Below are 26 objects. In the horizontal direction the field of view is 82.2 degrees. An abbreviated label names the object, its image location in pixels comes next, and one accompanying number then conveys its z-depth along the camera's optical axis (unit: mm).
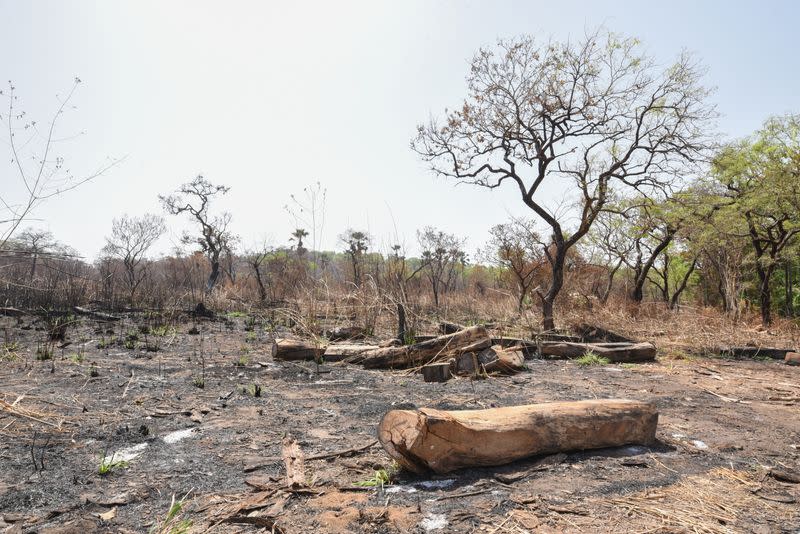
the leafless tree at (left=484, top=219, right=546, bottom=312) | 22750
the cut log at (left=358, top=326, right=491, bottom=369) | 6469
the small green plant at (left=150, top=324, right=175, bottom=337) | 9182
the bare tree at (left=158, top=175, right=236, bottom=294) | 30141
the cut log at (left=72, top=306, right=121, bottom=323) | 10922
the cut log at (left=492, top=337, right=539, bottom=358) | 8016
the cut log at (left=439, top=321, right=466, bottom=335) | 8309
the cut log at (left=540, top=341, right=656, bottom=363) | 7543
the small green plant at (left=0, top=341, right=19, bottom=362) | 6104
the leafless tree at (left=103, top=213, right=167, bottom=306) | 33750
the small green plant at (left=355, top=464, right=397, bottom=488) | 2574
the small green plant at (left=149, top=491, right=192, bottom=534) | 2000
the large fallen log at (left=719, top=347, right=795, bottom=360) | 8055
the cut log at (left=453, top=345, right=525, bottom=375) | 6168
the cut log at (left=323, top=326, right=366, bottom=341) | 8527
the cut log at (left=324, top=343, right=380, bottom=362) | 7141
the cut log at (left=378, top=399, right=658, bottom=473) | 2598
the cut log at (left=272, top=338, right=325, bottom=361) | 6973
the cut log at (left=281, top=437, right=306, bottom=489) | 2576
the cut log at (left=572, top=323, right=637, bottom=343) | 9102
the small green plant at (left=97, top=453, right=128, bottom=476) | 2695
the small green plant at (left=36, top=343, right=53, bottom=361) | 6035
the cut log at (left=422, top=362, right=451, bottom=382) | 5816
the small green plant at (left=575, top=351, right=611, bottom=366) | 7266
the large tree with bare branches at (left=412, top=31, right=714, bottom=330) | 11359
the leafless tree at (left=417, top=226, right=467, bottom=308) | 32375
